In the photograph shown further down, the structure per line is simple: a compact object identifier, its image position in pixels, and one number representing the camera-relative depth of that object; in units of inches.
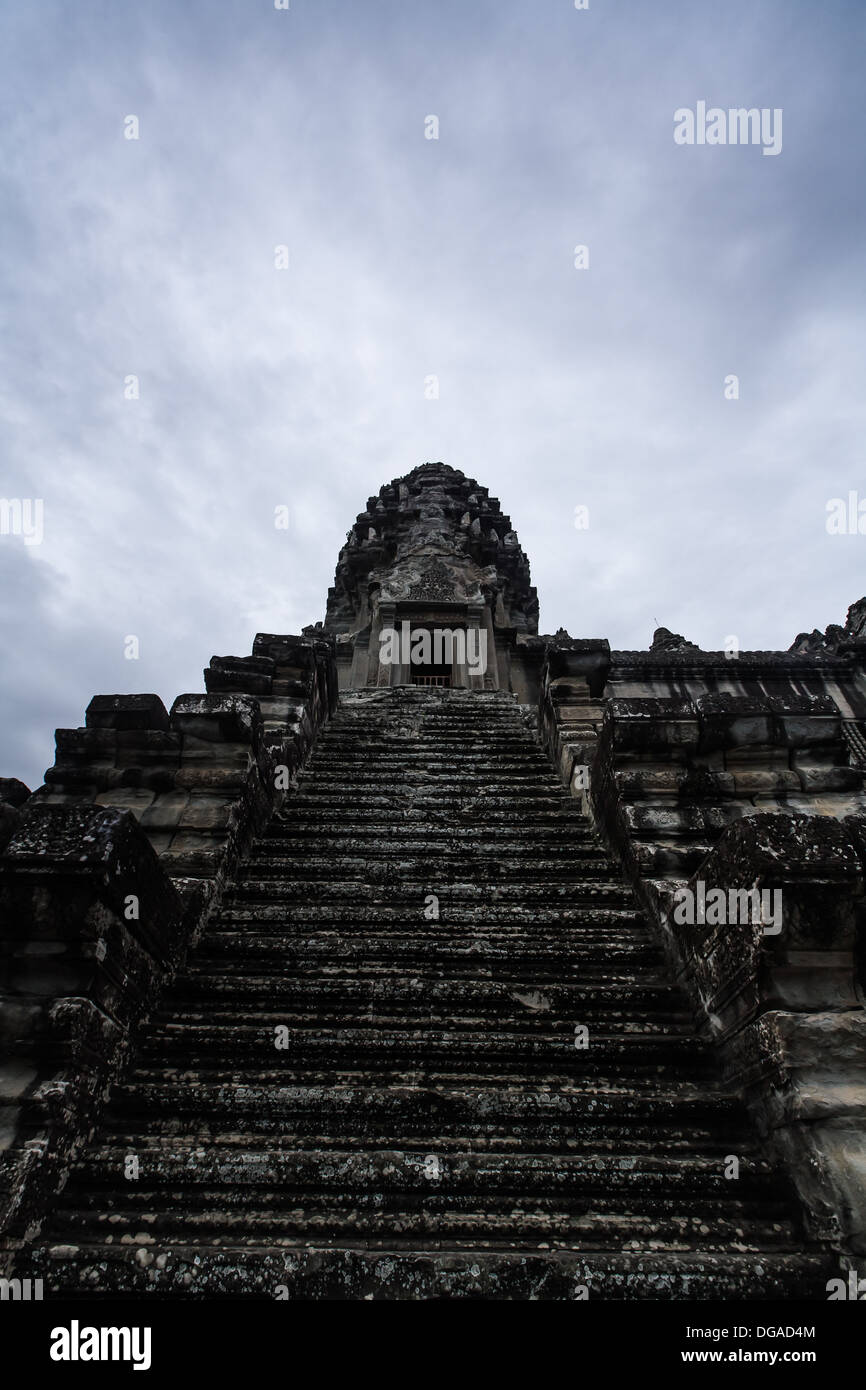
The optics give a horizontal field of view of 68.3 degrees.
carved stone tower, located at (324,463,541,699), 655.8
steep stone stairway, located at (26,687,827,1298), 93.4
